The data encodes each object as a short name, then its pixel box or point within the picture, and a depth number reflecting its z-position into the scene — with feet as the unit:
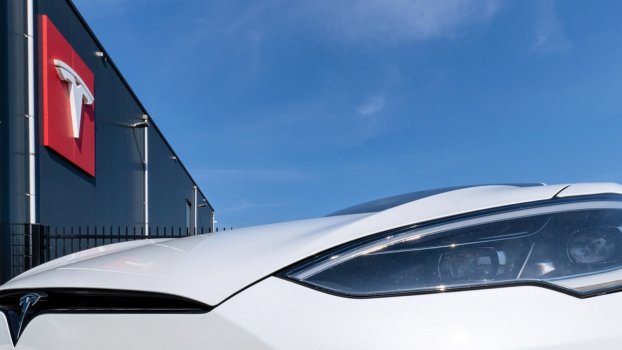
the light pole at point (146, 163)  57.98
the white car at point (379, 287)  3.36
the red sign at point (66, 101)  31.30
